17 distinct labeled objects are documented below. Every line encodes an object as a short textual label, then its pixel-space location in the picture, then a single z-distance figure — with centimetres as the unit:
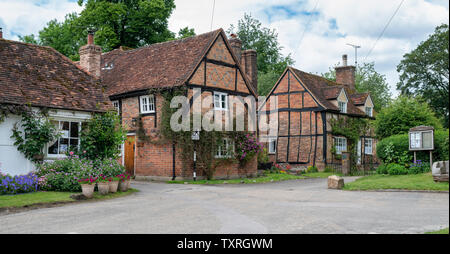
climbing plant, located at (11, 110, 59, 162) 1357
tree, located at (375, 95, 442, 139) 1962
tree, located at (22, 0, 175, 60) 2970
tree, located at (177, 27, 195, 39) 3453
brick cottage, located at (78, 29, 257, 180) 1962
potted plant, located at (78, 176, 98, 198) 1225
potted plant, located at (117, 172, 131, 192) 1427
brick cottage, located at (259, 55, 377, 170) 2845
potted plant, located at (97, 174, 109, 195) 1307
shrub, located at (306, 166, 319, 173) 2730
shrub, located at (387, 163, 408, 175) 1797
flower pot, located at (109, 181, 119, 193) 1353
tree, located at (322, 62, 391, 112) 4781
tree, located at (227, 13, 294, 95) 4922
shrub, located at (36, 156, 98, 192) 1320
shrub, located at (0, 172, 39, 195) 1210
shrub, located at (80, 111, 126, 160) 1530
